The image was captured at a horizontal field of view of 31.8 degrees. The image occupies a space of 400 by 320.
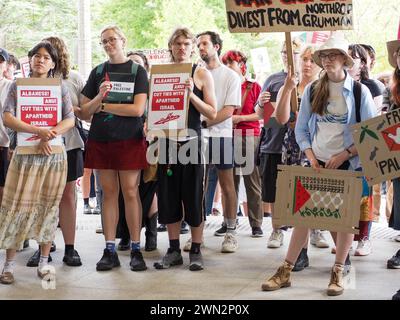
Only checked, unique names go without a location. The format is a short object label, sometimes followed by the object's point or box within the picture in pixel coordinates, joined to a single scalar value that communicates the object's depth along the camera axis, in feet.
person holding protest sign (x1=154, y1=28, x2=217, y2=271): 18.39
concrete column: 42.37
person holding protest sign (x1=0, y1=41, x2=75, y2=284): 17.20
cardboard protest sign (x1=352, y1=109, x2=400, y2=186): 15.20
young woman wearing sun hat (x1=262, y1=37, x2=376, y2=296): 16.22
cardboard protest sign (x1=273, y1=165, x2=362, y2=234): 15.94
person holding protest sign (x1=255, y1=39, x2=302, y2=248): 20.43
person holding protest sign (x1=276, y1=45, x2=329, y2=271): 18.10
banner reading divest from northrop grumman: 16.69
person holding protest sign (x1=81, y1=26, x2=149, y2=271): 18.11
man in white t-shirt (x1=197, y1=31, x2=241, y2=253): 20.74
